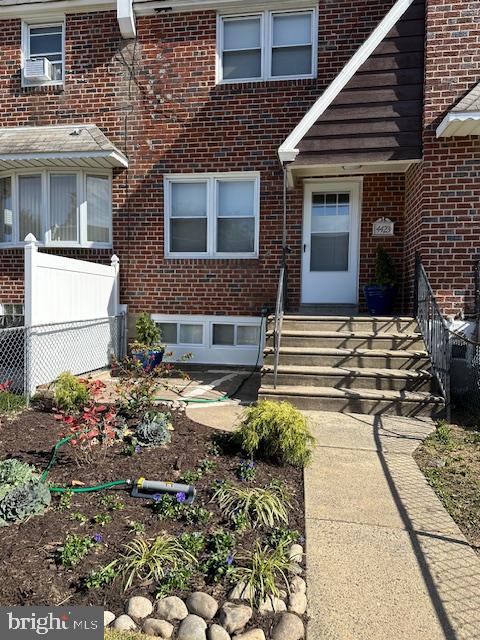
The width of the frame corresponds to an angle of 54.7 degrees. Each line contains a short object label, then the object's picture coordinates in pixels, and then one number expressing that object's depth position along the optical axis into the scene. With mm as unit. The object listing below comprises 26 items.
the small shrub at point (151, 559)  2432
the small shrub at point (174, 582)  2345
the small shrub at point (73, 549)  2509
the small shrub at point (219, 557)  2473
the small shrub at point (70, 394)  5320
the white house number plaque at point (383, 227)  8273
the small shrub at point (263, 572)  2361
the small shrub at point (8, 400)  5402
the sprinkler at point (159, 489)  3217
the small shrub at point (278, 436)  3912
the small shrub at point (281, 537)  2805
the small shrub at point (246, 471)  3600
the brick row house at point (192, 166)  8398
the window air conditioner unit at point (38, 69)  9094
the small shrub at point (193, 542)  2658
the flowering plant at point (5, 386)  5282
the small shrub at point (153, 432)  4227
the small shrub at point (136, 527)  2807
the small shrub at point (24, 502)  2920
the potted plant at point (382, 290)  7695
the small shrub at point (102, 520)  2914
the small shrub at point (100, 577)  2353
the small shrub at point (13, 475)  3135
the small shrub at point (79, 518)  2950
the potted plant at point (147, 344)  7614
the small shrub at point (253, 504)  3025
